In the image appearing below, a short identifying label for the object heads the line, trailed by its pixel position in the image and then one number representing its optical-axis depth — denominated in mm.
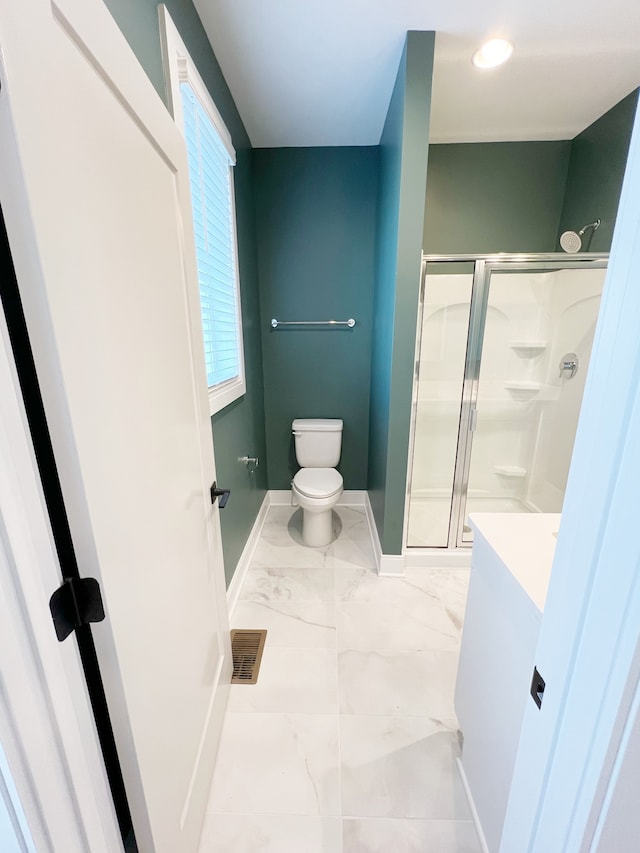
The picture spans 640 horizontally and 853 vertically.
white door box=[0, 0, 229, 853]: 443
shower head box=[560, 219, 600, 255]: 2066
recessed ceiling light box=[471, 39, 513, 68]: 1509
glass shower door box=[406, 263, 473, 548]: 2008
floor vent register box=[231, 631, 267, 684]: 1460
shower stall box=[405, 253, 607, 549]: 2002
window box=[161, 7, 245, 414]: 1214
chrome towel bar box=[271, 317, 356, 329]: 2538
